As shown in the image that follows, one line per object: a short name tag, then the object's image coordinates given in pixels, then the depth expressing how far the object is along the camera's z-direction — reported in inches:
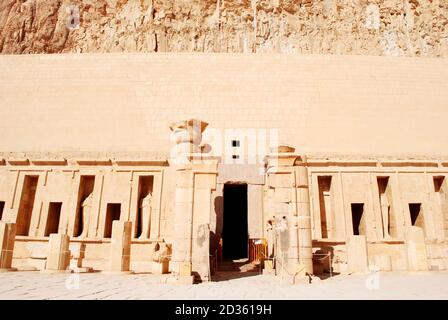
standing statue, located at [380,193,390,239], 500.1
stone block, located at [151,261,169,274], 406.9
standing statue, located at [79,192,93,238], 508.5
